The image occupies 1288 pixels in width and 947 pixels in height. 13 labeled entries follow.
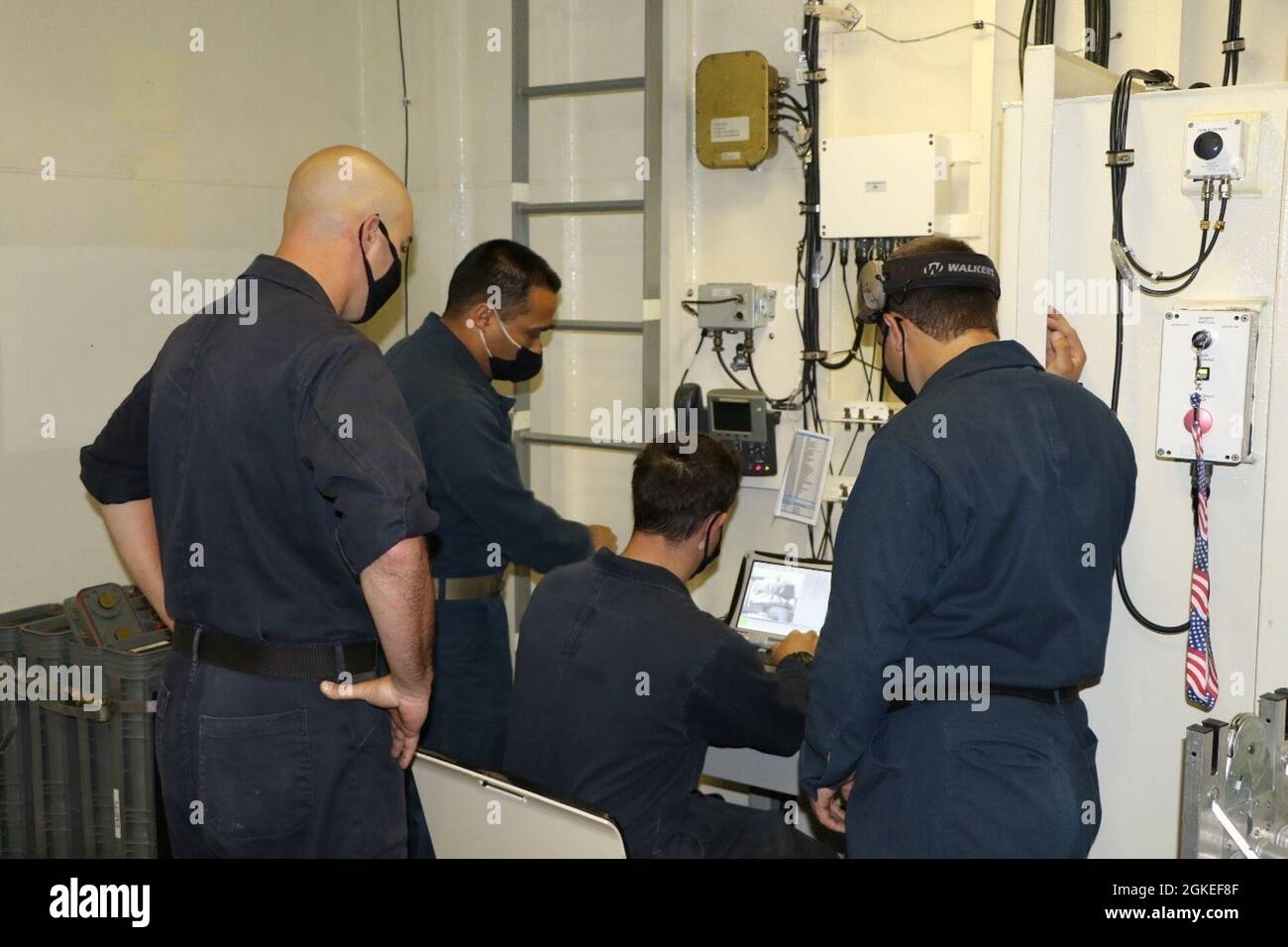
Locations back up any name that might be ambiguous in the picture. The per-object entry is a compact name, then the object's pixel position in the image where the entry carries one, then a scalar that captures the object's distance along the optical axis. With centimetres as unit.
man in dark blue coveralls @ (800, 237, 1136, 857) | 206
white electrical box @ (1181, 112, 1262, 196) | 235
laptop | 350
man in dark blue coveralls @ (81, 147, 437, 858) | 206
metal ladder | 407
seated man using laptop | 238
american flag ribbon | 244
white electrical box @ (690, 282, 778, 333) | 399
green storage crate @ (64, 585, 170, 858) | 336
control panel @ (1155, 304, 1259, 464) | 239
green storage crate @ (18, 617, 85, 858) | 338
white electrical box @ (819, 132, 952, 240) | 354
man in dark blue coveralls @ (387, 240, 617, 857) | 311
